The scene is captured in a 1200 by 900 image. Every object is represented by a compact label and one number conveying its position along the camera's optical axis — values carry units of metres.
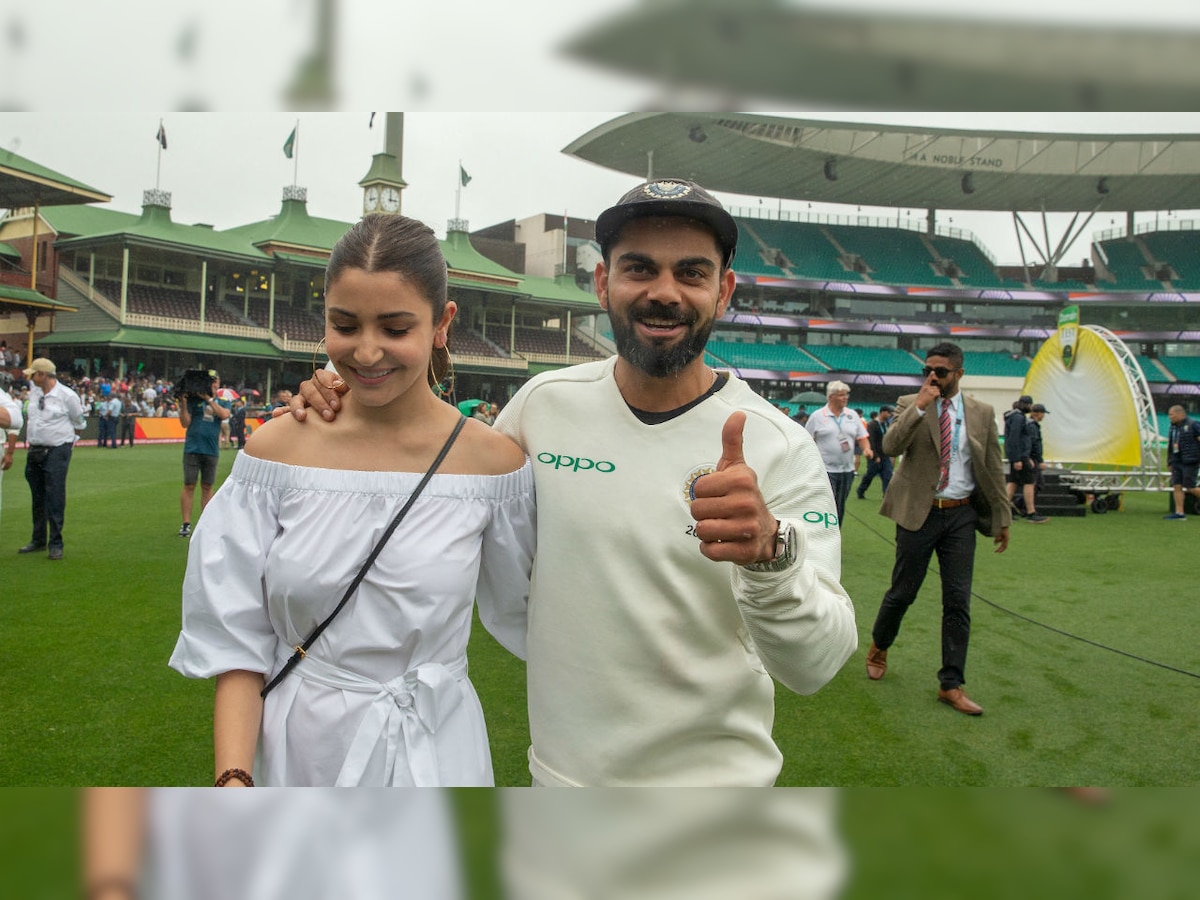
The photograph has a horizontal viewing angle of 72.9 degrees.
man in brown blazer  4.06
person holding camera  7.11
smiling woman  1.12
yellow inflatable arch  12.76
